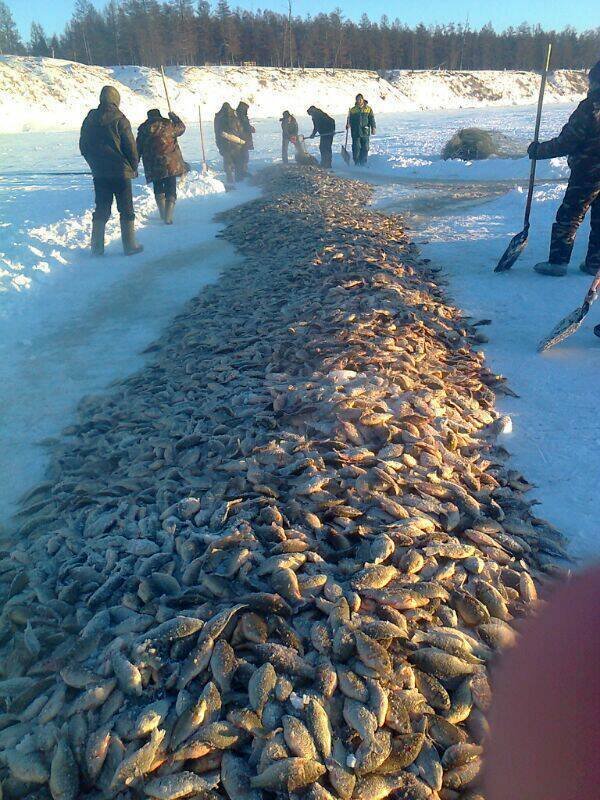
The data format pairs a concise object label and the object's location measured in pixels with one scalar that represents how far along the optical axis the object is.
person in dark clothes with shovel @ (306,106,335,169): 18.16
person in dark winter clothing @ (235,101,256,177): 18.12
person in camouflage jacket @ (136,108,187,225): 9.94
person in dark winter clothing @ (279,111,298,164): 18.83
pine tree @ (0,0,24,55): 61.38
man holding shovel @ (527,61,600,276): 5.89
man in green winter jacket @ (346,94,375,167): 17.55
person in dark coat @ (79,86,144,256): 8.22
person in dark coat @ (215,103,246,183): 16.48
